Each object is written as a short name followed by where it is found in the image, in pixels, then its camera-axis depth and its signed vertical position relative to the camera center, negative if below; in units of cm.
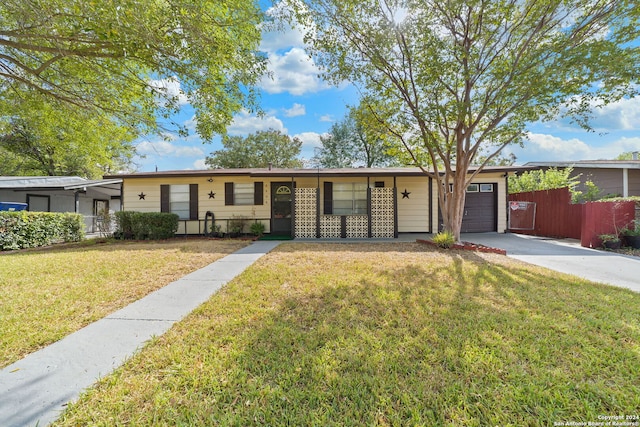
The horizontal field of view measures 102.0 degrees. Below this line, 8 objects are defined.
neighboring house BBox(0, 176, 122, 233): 1199 +100
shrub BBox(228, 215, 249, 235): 1077 -55
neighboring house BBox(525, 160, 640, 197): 1214 +190
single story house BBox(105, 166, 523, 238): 1084 +60
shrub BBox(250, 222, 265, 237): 1045 -70
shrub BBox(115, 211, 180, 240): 964 -50
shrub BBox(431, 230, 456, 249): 733 -82
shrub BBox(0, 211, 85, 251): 782 -58
